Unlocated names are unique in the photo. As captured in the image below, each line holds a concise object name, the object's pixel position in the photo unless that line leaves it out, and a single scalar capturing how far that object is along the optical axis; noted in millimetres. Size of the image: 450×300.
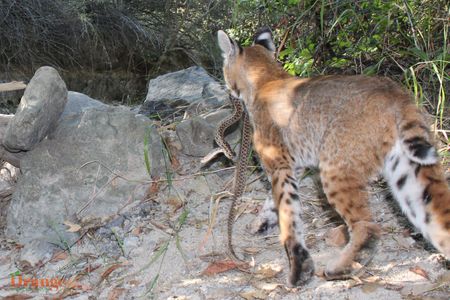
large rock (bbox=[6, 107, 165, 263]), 4836
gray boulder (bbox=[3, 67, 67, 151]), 4766
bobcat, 3465
